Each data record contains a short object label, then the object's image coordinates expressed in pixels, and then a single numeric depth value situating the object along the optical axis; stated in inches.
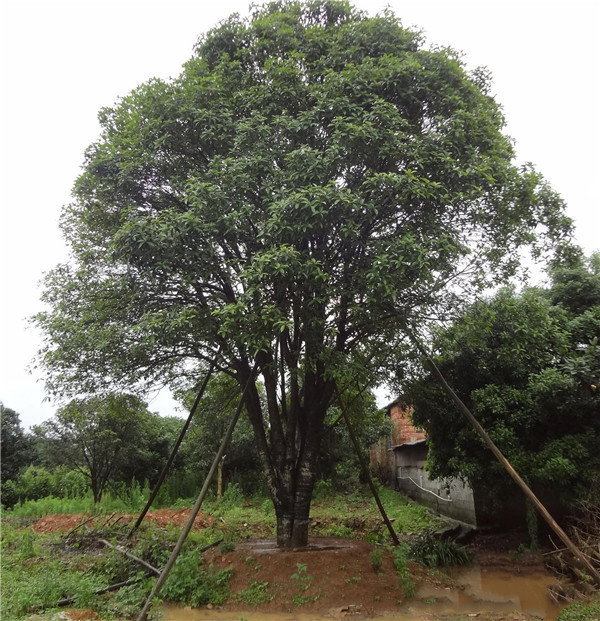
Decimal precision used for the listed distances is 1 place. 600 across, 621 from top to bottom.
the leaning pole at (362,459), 413.4
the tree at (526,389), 351.9
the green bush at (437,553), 380.5
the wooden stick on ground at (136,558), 324.9
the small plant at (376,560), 328.5
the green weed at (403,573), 303.0
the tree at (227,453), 767.1
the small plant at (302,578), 302.8
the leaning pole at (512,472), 272.4
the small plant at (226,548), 368.5
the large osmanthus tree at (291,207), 271.0
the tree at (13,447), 939.3
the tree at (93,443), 774.5
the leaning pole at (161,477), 429.7
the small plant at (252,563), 323.6
